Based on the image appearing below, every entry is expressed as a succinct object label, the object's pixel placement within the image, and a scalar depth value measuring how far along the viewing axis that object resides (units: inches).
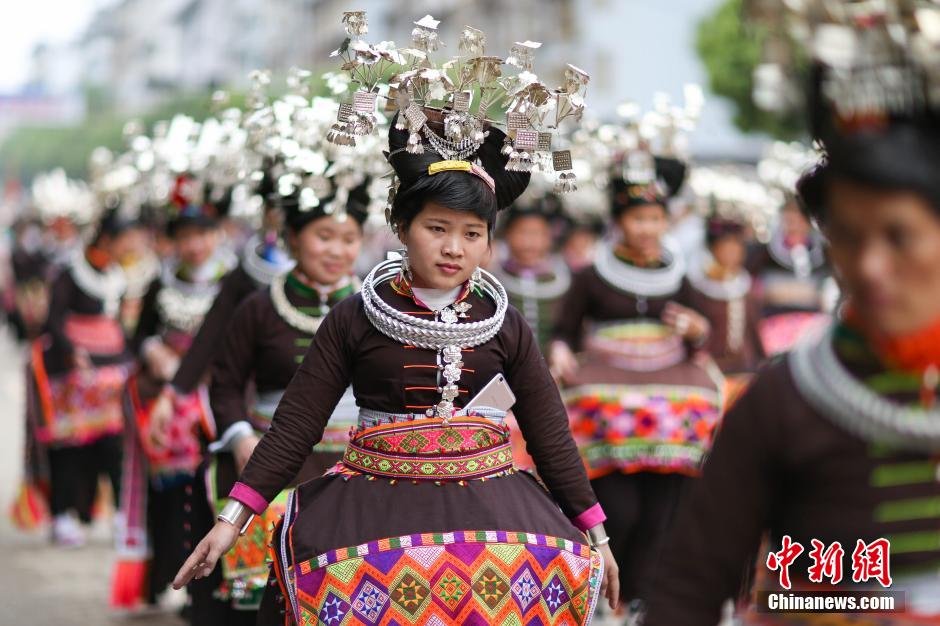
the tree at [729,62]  2433.6
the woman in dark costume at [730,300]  810.8
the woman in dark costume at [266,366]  430.3
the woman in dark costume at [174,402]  636.7
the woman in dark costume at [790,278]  844.6
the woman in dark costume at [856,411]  197.5
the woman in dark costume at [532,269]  834.8
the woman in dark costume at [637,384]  578.6
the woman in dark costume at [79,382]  836.6
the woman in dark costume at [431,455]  312.2
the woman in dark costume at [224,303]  511.2
